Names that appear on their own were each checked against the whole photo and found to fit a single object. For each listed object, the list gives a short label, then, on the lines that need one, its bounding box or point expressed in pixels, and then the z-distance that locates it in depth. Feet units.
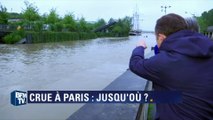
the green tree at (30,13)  69.55
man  3.05
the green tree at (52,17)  82.91
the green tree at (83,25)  100.46
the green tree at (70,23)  90.58
